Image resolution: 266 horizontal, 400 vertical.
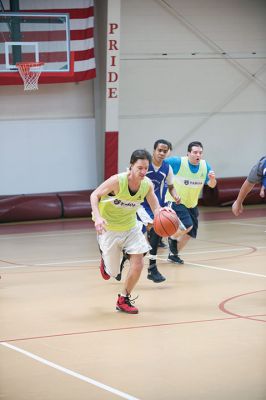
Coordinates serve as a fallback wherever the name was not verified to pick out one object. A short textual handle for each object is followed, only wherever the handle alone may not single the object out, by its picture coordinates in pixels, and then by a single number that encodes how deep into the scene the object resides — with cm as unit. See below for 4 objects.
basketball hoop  1953
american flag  2119
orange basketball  903
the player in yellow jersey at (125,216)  866
